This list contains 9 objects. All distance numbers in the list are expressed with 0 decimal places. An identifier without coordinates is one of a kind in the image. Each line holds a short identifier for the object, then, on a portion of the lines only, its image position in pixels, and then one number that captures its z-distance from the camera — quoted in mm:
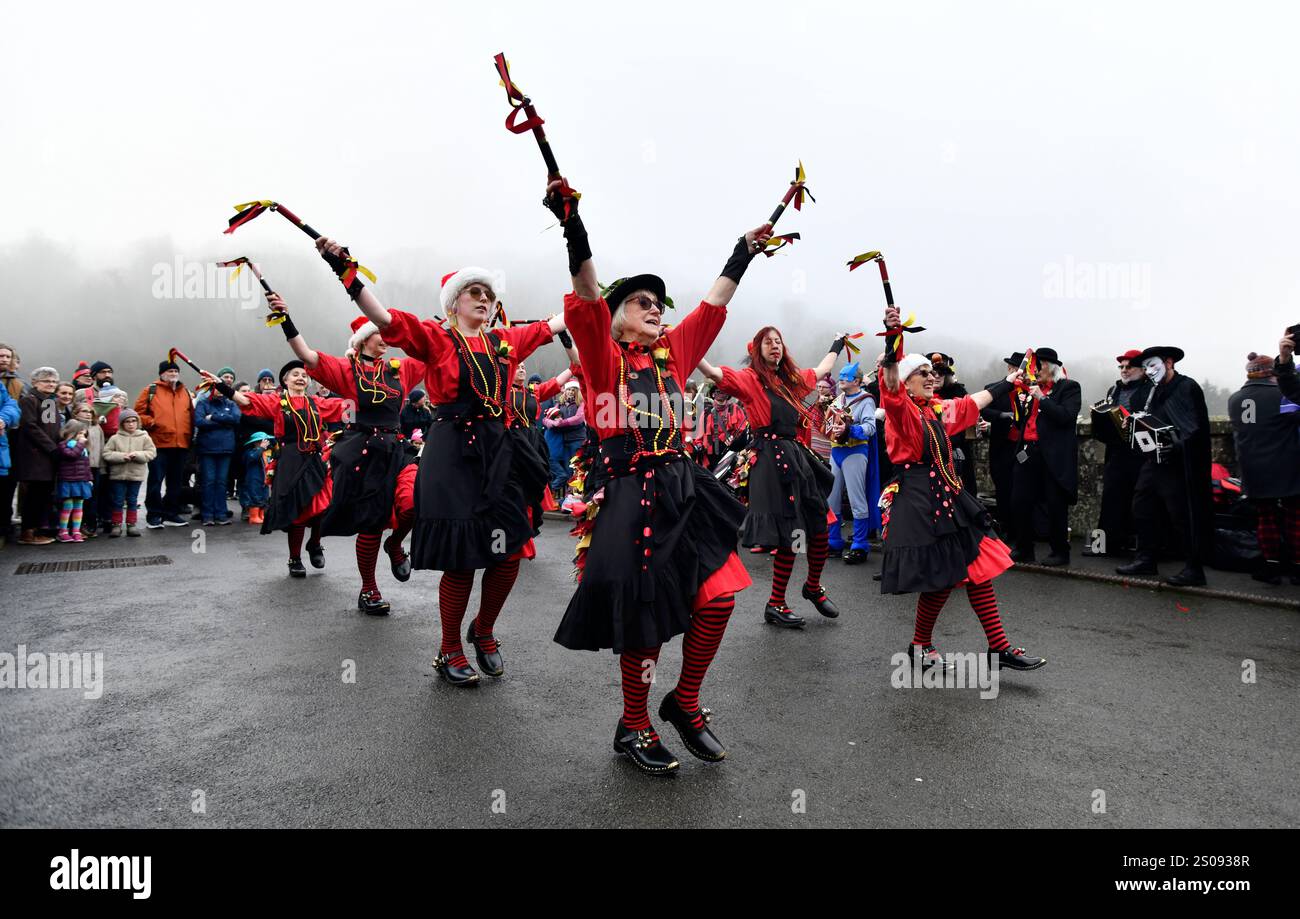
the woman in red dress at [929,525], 4734
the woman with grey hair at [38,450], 10039
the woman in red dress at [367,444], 6211
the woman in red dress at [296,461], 7641
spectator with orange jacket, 12219
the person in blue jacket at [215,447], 12555
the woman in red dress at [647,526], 3328
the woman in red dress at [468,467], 4469
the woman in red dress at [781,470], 5970
